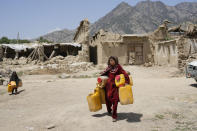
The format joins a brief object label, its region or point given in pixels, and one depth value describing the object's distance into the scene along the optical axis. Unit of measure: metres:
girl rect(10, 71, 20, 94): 8.12
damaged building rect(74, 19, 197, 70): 18.67
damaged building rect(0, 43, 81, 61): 19.11
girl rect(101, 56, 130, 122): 3.71
